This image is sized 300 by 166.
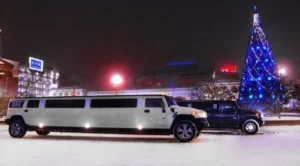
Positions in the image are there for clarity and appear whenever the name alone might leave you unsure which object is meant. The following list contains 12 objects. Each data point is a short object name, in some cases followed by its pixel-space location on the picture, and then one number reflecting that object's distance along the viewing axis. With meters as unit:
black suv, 17.73
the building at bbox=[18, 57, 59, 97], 121.79
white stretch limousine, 13.57
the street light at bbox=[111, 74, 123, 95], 32.31
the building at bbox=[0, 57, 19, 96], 72.33
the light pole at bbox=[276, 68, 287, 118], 39.69
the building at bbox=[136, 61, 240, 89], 124.81
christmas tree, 38.00
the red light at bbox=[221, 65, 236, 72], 134.38
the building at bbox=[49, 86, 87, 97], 122.53
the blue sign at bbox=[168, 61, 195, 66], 149.12
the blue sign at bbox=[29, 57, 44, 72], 91.90
